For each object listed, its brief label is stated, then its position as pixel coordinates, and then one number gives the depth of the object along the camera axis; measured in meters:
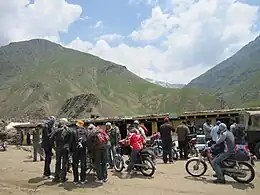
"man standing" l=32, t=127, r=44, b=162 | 11.28
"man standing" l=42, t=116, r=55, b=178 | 7.53
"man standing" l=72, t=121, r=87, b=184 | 6.81
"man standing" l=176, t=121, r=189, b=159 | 9.92
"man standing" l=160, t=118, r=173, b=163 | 9.31
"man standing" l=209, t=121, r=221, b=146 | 8.37
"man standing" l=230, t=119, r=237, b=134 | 9.57
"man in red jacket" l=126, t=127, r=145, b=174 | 7.41
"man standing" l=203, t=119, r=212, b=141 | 10.58
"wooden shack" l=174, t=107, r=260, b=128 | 17.72
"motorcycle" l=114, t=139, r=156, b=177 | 7.38
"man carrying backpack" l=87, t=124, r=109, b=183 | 6.78
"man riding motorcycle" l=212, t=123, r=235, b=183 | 6.53
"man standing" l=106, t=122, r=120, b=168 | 8.51
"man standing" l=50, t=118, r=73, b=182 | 6.80
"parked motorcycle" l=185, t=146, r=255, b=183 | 6.59
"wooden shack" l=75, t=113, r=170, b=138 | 20.92
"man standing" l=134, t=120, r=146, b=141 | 8.28
